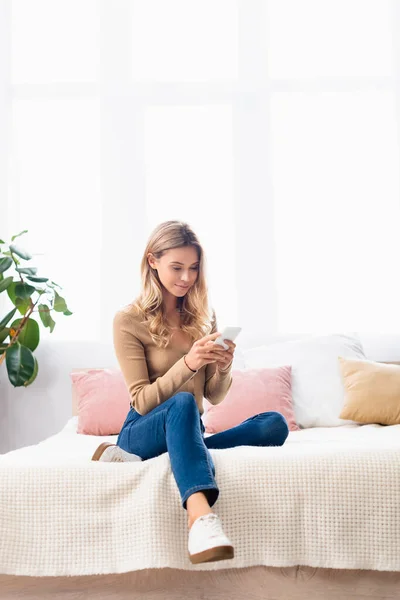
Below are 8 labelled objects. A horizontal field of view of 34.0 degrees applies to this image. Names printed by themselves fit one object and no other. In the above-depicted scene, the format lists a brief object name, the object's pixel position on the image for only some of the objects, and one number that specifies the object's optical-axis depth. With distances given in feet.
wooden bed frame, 5.08
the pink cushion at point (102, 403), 9.35
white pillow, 9.45
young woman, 5.23
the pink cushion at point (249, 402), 9.18
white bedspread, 5.07
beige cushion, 9.09
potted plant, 10.31
